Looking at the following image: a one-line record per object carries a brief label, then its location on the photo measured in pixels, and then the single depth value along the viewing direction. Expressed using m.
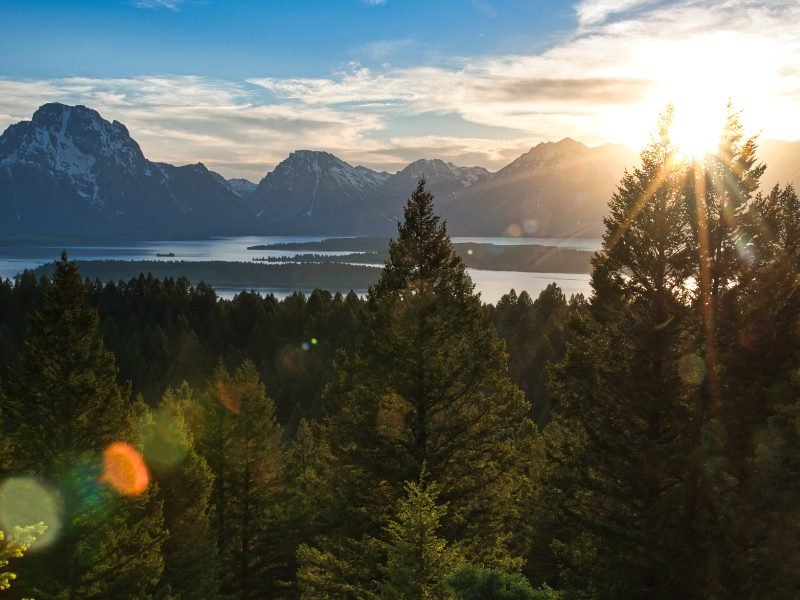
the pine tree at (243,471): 27.88
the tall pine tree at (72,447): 19.41
